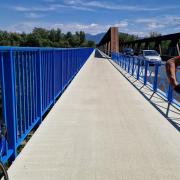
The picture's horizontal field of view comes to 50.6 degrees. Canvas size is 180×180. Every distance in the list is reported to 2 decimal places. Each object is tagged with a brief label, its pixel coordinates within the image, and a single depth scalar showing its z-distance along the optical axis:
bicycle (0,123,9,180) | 1.83
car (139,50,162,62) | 19.45
